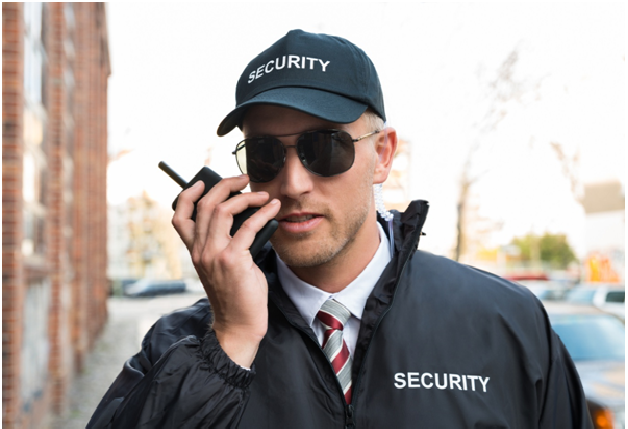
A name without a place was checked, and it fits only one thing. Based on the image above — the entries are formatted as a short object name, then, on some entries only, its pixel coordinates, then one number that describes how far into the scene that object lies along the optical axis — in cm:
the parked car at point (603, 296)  1727
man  165
